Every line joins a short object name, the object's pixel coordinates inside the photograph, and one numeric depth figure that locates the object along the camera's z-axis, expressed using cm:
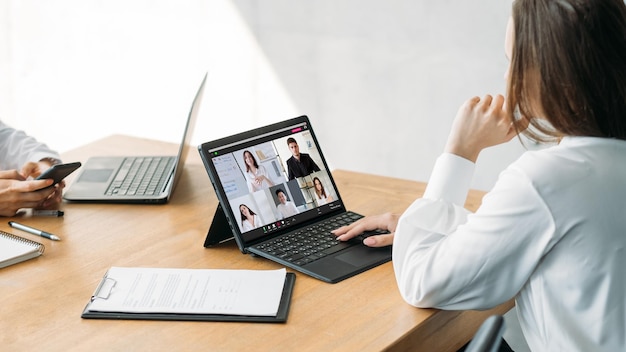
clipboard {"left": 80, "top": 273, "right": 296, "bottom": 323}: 132
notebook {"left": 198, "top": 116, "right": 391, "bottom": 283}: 155
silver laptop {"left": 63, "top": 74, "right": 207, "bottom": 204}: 189
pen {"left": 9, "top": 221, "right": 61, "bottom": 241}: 168
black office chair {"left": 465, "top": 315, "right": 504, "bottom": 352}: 89
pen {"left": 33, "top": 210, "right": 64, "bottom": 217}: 181
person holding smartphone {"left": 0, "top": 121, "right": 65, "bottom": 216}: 179
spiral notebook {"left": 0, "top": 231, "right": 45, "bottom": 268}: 156
